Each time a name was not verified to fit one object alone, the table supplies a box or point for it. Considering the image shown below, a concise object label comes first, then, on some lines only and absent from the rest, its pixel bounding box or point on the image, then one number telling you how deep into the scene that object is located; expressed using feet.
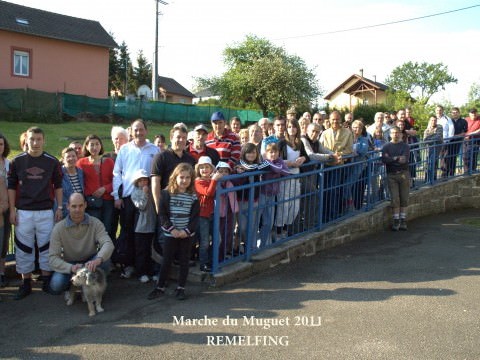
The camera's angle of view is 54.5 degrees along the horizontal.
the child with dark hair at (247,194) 18.24
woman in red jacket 18.22
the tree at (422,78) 295.69
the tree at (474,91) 201.76
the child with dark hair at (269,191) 19.13
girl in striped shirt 15.70
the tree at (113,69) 189.06
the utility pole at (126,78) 203.06
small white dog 14.67
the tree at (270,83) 135.74
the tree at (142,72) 209.67
